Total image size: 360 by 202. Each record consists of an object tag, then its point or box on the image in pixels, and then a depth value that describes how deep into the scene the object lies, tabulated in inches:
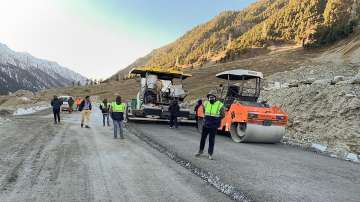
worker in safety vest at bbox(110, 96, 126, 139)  595.8
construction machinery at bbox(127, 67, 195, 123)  850.7
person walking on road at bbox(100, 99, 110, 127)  819.8
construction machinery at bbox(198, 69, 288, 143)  570.6
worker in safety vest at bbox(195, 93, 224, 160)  426.9
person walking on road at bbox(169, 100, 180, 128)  799.1
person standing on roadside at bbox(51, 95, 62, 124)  836.6
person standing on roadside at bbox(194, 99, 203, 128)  749.3
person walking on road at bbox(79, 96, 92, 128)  762.2
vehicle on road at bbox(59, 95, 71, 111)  1414.9
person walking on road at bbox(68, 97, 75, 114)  1367.4
